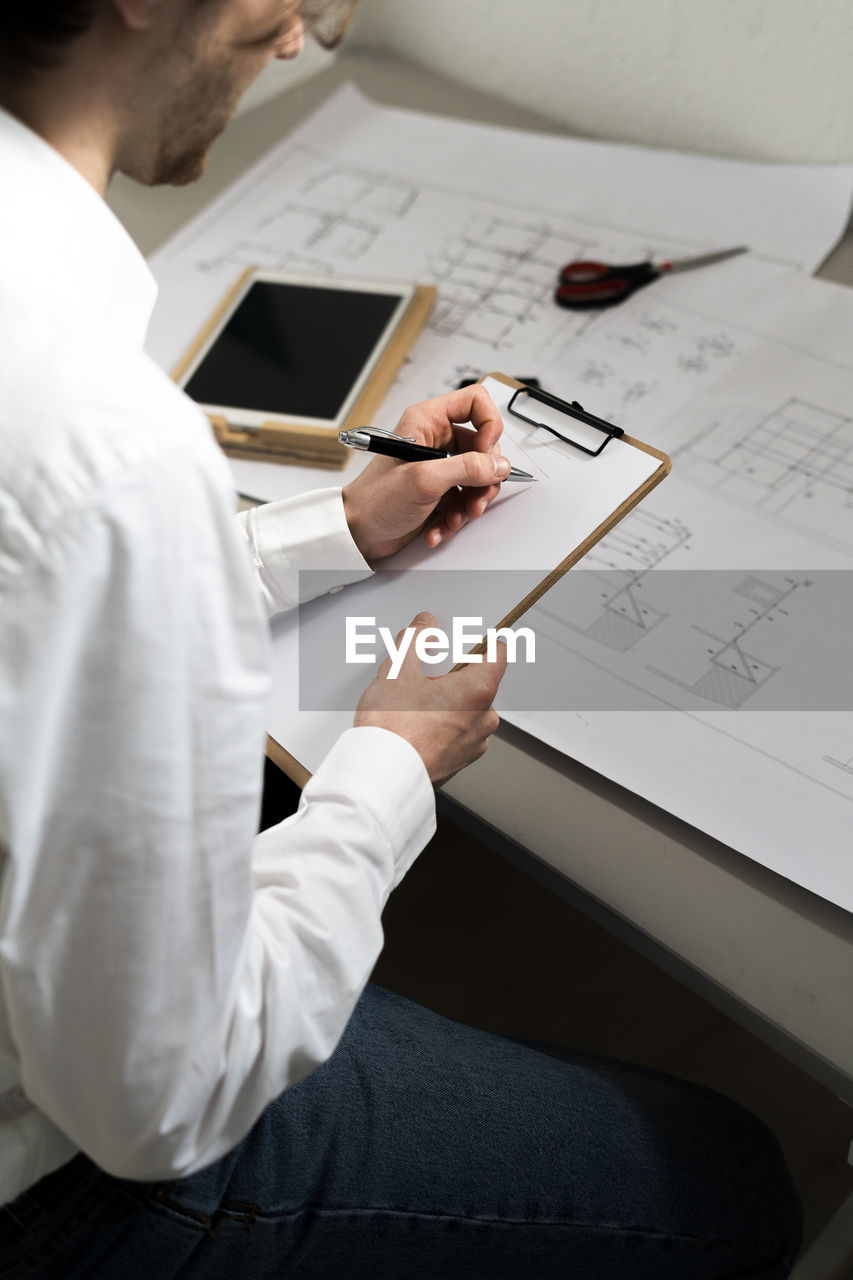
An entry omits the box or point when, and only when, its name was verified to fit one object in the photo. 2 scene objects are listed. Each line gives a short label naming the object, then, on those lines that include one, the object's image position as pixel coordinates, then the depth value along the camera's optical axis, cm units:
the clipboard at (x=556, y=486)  69
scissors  104
